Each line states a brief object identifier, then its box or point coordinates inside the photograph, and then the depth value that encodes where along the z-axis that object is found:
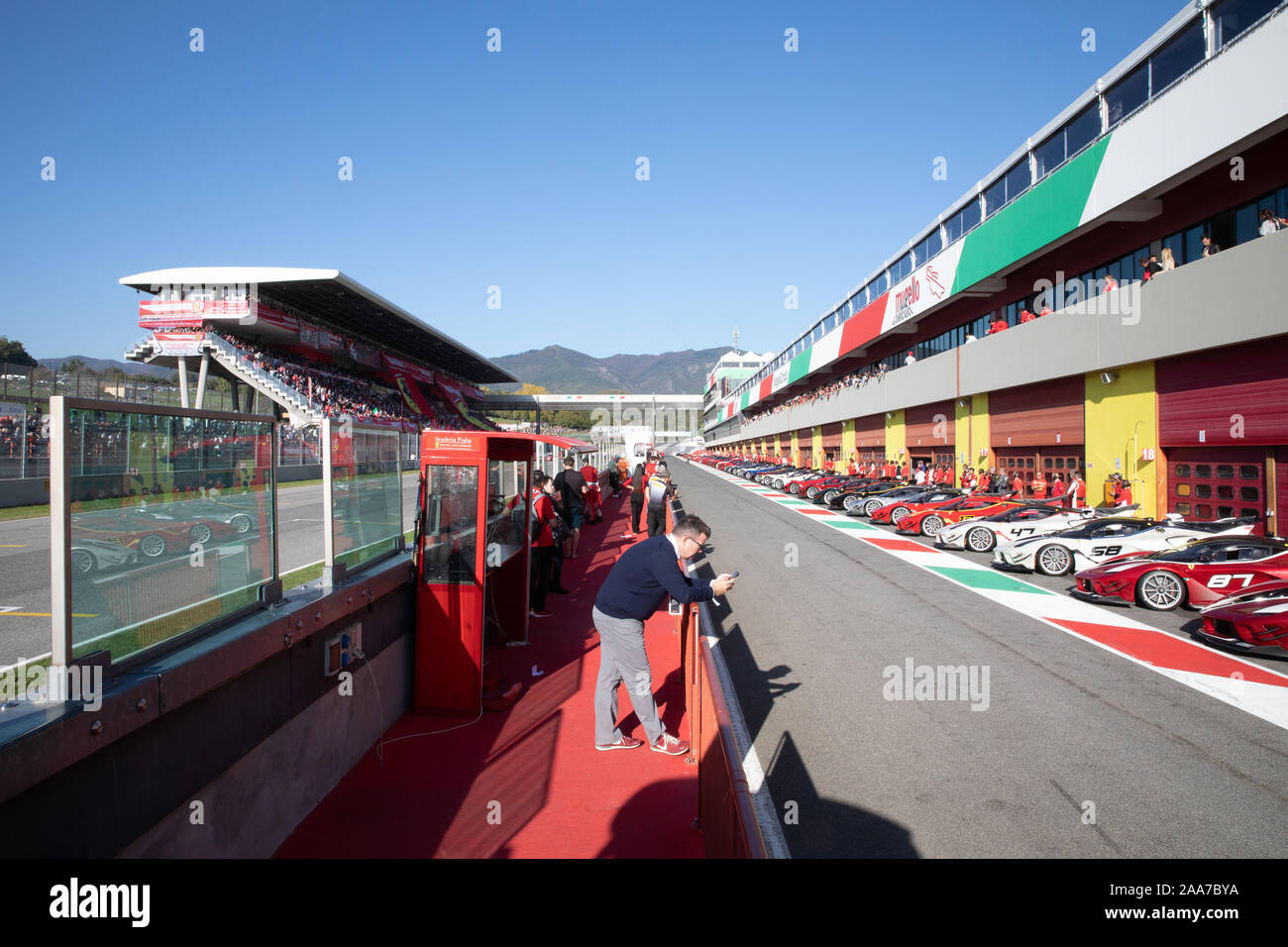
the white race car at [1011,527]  13.38
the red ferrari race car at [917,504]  18.76
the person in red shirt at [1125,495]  17.02
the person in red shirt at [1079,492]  19.02
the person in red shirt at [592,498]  21.17
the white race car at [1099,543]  11.20
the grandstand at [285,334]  36.22
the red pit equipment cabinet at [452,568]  6.12
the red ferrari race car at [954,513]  16.08
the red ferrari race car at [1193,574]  8.97
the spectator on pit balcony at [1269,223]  12.85
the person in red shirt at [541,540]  9.29
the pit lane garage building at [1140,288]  13.24
